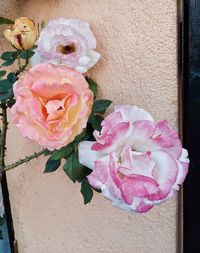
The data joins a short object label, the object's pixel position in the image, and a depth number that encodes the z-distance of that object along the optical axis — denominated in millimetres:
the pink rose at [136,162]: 421
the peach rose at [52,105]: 442
